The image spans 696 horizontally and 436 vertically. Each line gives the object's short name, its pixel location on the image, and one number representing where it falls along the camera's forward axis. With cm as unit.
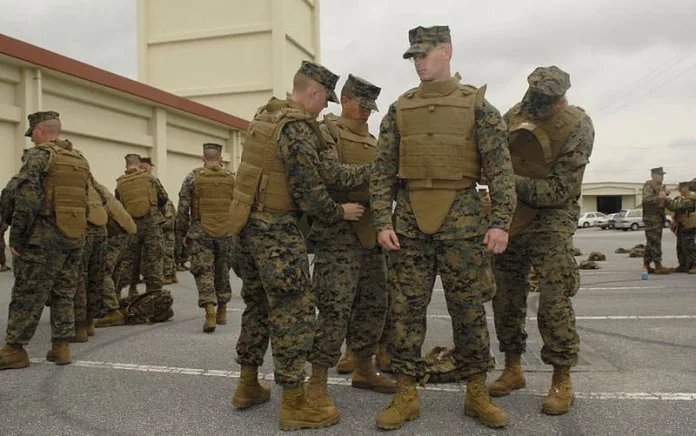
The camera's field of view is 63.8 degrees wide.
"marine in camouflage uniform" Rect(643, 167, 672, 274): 1025
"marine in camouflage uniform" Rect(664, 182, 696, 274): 1019
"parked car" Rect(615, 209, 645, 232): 3612
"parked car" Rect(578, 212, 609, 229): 4284
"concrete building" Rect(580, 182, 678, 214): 6081
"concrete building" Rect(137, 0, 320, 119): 2303
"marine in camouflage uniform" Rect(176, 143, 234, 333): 607
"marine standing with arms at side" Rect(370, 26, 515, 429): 311
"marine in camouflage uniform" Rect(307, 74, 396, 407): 349
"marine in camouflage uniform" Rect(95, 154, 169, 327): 718
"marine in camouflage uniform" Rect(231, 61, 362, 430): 316
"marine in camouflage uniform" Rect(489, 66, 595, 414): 332
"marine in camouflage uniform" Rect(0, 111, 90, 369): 439
